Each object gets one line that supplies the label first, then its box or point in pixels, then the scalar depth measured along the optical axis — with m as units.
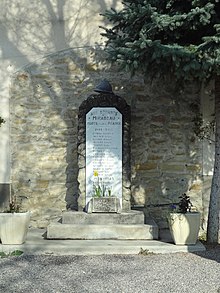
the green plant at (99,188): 6.89
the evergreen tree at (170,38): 5.40
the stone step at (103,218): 6.61
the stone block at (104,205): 6.69
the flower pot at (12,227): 6.17
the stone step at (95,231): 6.48
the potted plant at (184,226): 6.18
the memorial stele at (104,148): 6.96
